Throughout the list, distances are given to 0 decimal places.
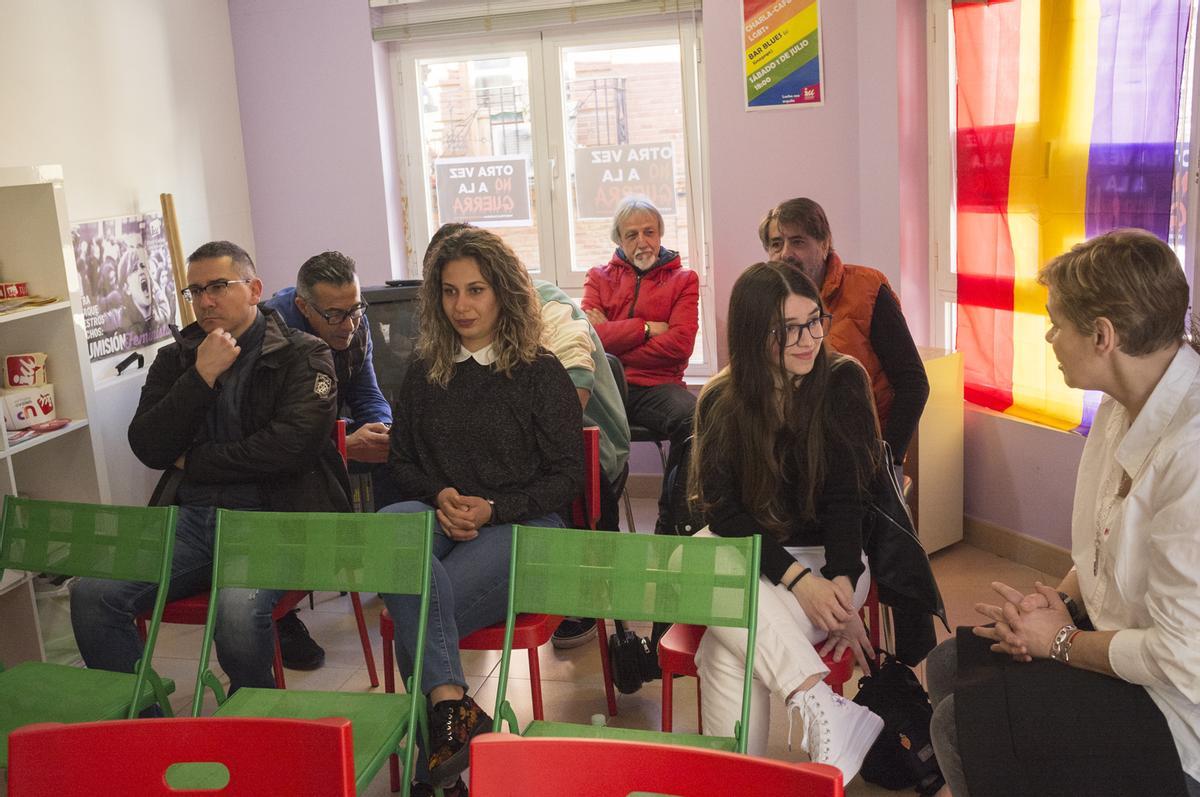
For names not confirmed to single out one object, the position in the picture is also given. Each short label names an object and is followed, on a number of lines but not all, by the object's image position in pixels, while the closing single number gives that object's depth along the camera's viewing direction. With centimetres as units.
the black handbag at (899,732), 262
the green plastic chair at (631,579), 220
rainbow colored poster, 457
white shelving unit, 329
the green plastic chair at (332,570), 226
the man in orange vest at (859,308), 336
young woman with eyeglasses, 247
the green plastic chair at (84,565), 237
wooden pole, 457
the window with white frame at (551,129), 506
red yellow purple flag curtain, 338
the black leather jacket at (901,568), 258
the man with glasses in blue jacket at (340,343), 357
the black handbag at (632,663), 320
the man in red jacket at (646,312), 446
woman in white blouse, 180
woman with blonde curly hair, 282
